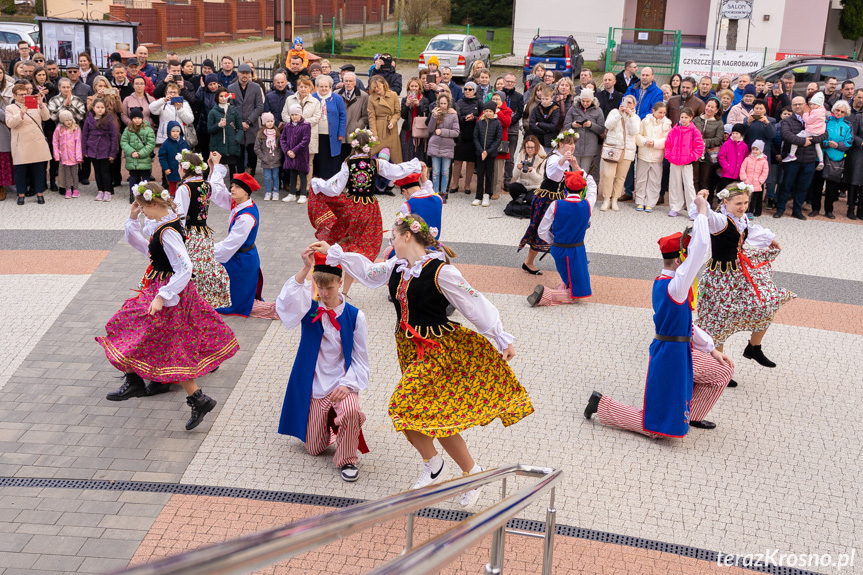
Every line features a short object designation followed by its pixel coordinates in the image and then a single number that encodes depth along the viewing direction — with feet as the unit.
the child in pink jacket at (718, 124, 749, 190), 40.55
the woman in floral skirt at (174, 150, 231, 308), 26.45
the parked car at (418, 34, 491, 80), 87.30
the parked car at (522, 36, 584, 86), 83.87
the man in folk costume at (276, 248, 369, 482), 18.67
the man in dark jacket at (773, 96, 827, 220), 40.86
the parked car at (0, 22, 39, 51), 76.69
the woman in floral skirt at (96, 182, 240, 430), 20.52
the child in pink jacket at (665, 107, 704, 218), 40.75
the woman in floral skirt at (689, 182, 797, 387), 23.15
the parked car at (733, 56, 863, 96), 62.13
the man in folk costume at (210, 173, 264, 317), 26.63
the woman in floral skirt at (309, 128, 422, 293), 29.53
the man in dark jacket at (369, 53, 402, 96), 48.88
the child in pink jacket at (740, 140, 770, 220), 39.99
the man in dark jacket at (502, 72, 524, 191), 44.98
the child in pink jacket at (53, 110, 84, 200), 40.27
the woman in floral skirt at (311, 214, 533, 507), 17.15
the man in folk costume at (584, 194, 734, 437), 19.27
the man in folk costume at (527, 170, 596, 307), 29.27
